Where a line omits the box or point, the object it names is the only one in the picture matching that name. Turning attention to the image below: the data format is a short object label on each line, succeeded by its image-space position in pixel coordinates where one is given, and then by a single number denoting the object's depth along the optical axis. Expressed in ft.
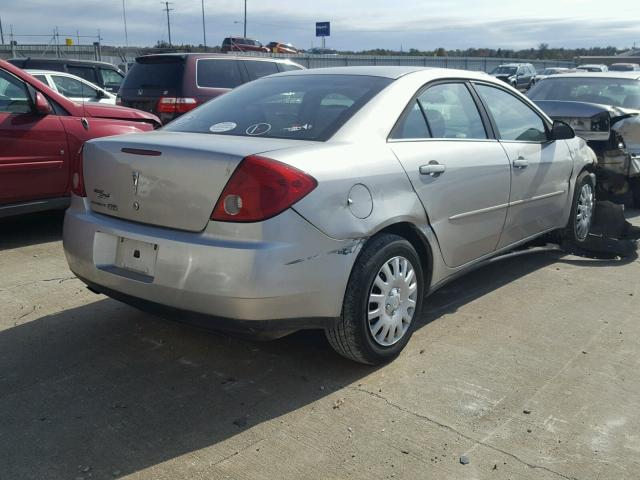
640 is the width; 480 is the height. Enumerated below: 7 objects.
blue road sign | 145.75
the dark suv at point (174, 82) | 30.63
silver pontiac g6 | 9.74
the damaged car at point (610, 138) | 23.09
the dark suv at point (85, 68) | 46.91
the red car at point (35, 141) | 18.66
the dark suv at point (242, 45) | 122.52
